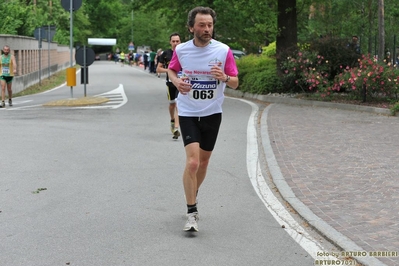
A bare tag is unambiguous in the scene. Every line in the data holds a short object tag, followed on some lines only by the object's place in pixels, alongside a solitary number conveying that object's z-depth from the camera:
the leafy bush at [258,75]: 23.17
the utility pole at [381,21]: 21.79
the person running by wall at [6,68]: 19.88
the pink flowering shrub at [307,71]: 20.75
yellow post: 20.75
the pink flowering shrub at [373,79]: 18.27
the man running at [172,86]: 11.46
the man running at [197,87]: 6.54
